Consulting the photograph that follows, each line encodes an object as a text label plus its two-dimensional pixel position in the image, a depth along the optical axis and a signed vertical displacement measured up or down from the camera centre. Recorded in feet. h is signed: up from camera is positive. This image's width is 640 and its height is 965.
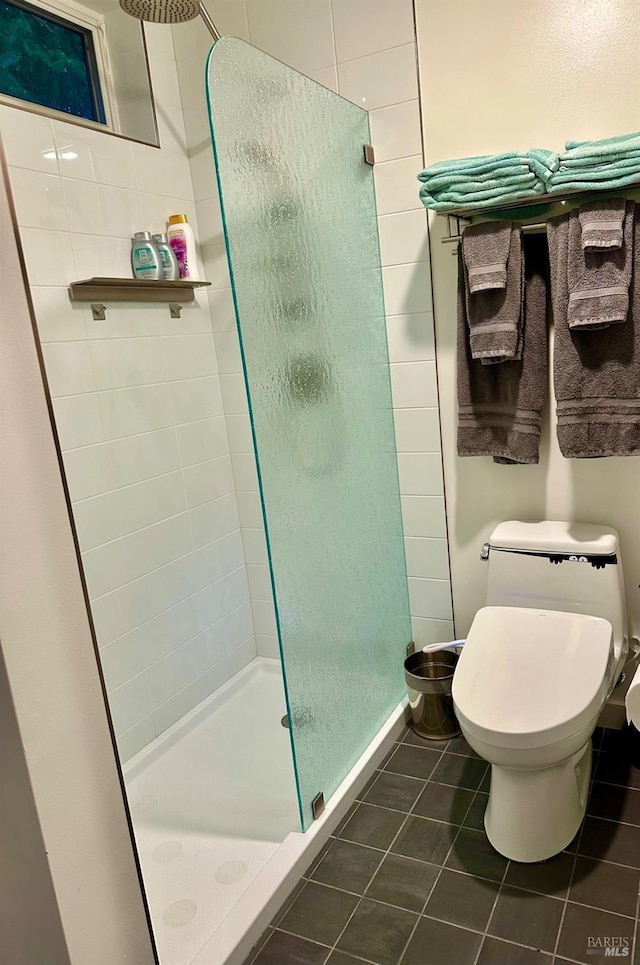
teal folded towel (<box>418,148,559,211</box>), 5.63 +1.19
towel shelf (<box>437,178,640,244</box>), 5.76 +0.99
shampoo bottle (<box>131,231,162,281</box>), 6.95 +1.00
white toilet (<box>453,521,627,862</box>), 5.06 -2.80
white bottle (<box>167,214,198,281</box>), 7.47 +1.22
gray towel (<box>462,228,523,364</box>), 6.00 +0.05
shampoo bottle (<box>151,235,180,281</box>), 7.14 +1.01
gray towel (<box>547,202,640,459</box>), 5.80 -0.58
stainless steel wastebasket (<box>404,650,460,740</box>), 7.07 -3.91
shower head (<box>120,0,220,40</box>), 5.80 +2.93
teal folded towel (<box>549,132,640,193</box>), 5.35 +1.14
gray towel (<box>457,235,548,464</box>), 6.19 -0.65
